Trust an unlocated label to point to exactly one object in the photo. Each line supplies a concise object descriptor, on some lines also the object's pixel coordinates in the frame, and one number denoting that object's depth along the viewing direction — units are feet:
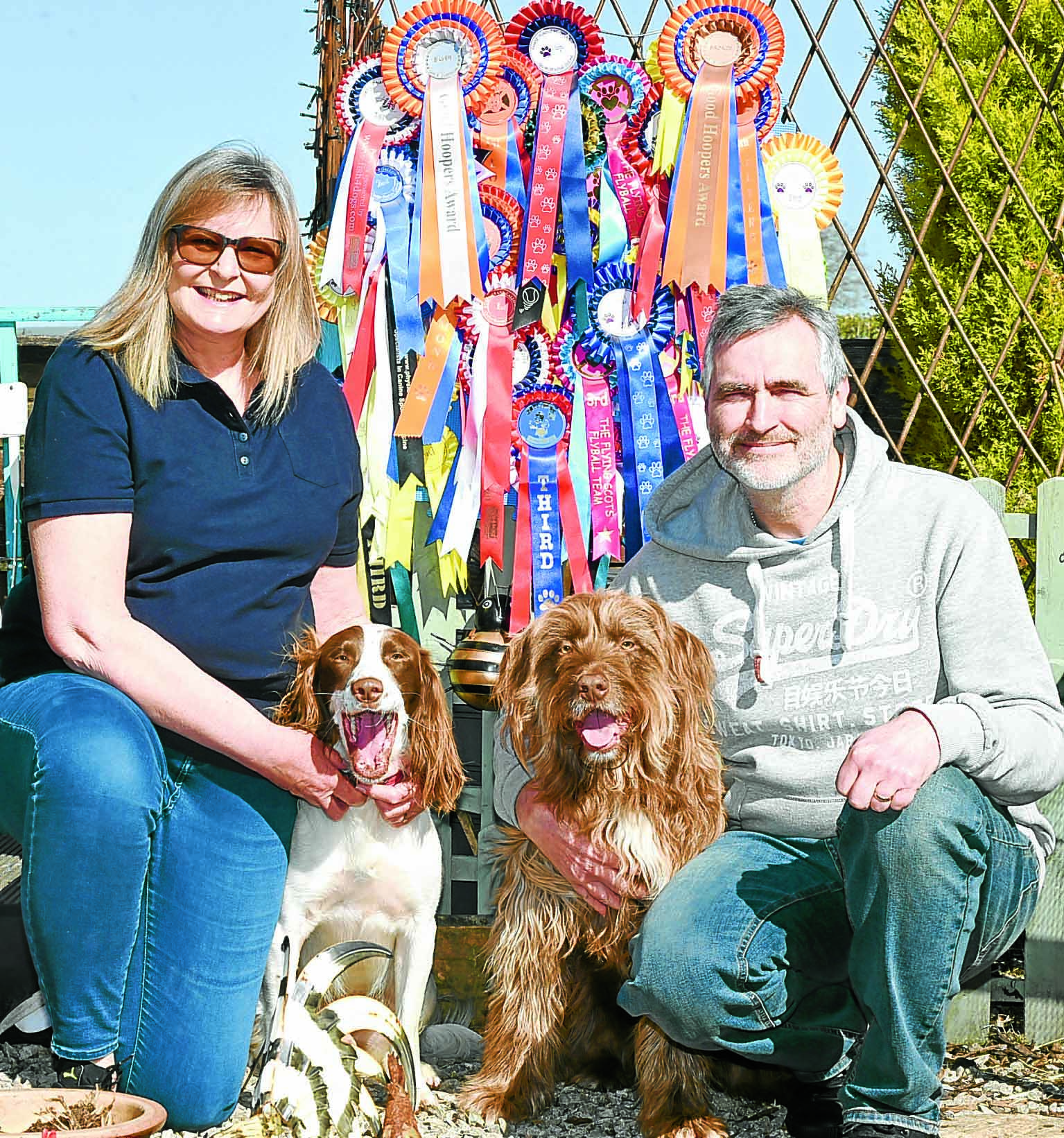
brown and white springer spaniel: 8.76
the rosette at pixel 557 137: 11.68
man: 7.14
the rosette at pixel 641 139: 11.93
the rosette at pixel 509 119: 11.76
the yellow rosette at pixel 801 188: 11.86
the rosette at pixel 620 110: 11.80
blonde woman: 7.93
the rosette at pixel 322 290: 12.08
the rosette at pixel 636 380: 11.66
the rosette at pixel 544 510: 11.69
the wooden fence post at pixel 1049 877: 10.85
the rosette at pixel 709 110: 11.51
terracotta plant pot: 6.89
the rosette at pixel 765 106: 11.73
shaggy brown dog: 8.38
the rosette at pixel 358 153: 11.83
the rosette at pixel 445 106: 11.53
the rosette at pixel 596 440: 11.78
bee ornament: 11.25
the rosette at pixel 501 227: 11.89
